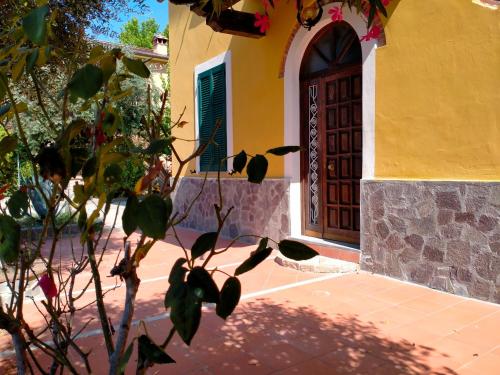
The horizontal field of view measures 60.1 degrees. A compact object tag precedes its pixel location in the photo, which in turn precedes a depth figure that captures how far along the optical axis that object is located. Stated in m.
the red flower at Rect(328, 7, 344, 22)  4.51
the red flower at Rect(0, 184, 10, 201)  1.23
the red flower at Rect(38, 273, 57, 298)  1.32
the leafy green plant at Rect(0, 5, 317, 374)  0.85
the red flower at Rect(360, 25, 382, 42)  4.73
